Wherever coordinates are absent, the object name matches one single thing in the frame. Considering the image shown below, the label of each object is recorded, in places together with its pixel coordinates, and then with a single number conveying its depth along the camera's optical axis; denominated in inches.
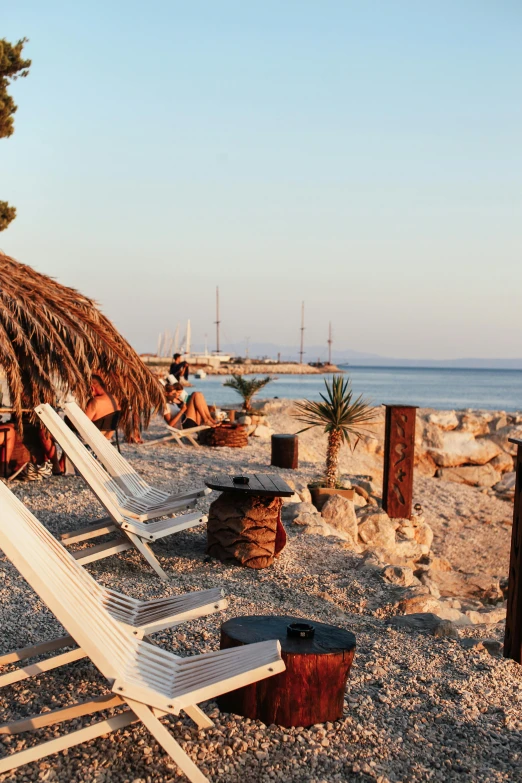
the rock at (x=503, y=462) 593.6
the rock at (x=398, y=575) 215.9
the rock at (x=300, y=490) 340.6
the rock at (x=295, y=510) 288.5
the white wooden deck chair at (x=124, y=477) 218.6
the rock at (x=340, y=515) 314.2
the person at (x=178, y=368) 624.6
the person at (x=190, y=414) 496.1
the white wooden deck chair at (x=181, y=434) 462.6
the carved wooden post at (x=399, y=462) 365.1
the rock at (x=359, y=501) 364.2
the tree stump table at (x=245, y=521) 214.5
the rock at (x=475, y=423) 635.3
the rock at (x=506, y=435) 616.8
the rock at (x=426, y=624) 170.6
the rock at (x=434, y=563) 309.6
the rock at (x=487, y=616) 216.7
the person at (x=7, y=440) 311.3
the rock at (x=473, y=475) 557.1
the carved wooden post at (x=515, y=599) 158.7
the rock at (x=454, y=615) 194.9
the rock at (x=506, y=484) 523.3
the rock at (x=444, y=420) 625.0
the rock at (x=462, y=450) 579.5
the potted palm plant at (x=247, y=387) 586.2
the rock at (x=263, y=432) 550.9
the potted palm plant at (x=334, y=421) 351.3
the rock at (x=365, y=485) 404.2
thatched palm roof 284.4
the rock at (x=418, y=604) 191.5
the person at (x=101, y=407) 334.6
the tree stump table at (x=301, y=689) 116.0
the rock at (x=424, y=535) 356.5
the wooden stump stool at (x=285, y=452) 410.3
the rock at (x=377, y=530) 322.0
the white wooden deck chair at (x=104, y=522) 194.4
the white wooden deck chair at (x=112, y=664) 91.5
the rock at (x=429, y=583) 236.1
